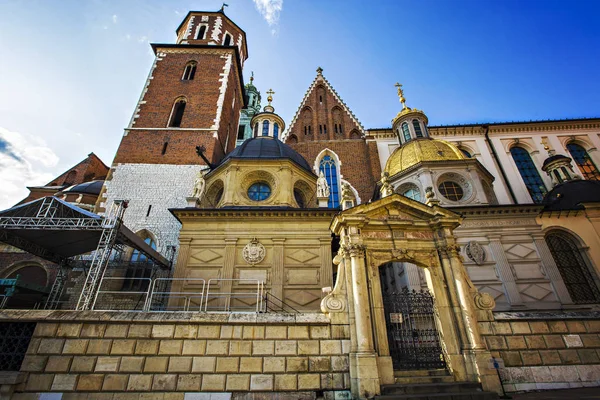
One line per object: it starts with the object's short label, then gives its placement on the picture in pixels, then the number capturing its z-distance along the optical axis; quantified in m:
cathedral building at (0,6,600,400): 6.73
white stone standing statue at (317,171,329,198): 14.97
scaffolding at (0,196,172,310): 9.61
